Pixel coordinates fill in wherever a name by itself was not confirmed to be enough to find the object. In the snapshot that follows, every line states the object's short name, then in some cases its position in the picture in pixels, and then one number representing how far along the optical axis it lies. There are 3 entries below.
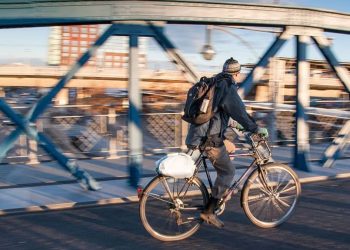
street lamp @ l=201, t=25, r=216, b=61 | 12.14
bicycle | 4.78
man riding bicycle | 4.68
